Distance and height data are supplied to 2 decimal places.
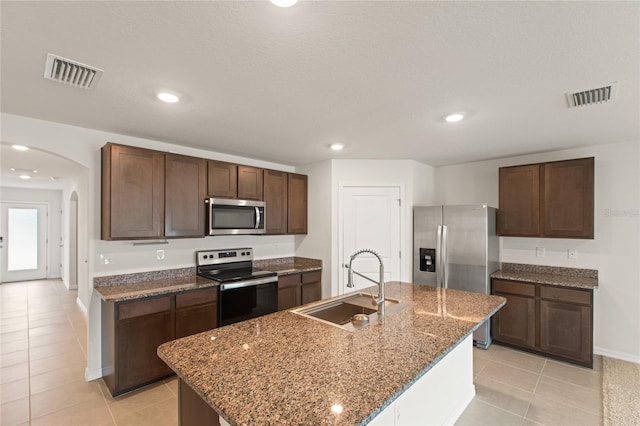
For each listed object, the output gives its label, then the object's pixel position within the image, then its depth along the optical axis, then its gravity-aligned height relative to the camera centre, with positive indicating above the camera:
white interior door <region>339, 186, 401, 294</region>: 4.18 -0.20
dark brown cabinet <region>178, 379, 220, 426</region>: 1.33 -0.91
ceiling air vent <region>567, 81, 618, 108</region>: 1.95 +0.80
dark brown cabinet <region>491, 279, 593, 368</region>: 3.10 -1.17
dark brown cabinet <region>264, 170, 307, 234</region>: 4.05 +0.16
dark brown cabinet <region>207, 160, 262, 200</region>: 3.46 +0.39
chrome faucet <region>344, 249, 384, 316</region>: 1.96 -0.52
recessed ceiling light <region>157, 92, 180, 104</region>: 2.08 +0.81
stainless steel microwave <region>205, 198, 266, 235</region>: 3.39 -0.04
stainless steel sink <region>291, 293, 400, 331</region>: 2.12 -0.69
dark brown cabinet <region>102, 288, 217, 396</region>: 2.59 -1.08
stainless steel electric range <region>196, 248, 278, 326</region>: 3.18 -0.79
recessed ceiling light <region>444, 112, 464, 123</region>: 2.45 +0.80
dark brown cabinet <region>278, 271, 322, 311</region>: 3.85 -1.01
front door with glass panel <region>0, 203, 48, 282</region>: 7.04 -0.69
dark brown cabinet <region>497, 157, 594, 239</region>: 3.25 +0.16
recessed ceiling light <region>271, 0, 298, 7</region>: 1.20 +0.84
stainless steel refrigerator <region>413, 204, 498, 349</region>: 3.58 -0.44
